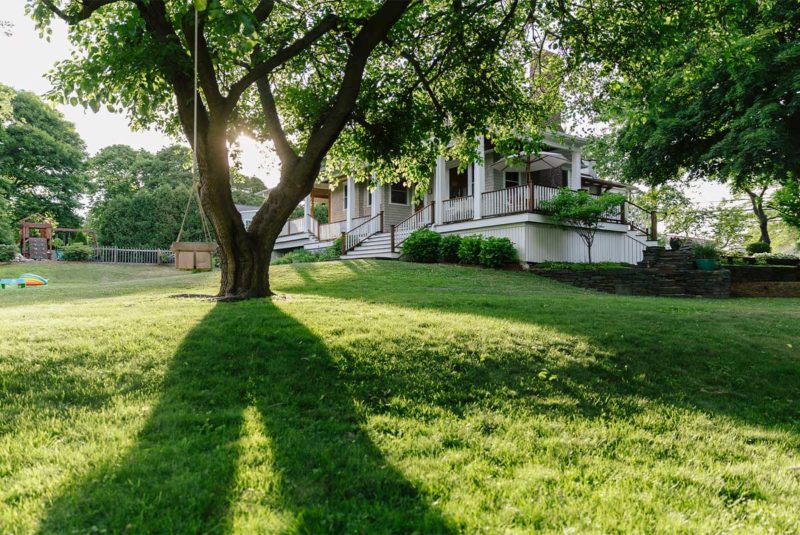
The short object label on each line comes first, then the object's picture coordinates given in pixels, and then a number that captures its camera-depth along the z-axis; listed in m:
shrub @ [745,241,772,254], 23.58
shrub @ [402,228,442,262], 17.70
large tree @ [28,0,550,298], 6.68
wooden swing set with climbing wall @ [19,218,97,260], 27.50
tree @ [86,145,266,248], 32.12
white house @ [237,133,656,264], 17.20
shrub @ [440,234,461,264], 17.28
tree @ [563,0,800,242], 8.17
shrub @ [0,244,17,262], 24.34
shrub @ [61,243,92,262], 27.42
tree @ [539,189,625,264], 15.92
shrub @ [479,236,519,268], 16.33
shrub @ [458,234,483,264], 16.70
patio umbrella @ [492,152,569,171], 17.67
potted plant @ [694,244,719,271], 15.75
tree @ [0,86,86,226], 32.62
